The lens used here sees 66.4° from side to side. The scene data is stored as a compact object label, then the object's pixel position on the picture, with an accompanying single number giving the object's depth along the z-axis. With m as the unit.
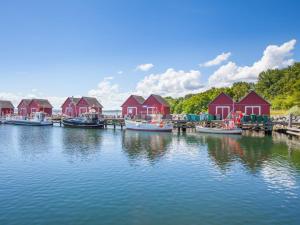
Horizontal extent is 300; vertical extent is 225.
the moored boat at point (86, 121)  47.02
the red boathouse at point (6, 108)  70.19
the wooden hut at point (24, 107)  65.94
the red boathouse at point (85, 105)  57.35
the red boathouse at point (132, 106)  51.06
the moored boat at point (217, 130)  36.40
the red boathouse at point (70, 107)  59.15
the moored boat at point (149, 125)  41.26
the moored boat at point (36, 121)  52.10
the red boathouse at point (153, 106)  49.56
